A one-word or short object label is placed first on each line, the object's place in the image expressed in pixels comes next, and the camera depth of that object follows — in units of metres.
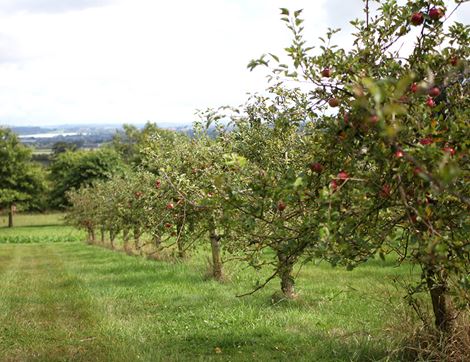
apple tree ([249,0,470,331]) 3.67
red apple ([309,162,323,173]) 4.15
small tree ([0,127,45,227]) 60.31
